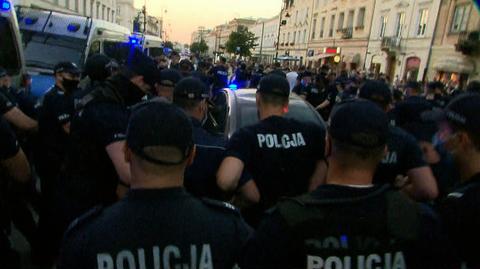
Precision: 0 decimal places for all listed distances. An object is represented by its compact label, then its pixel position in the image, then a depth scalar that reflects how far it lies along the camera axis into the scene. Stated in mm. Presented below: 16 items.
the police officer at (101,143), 2379
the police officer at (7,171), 2295
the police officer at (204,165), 2605
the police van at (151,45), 17656
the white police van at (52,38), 8930
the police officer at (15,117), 3529
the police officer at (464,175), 1618
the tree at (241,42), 53594
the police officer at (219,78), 10102
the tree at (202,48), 87250
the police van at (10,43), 6105
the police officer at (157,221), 1359
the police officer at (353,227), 1378
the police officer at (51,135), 3623
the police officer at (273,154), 2590
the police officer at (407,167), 2721
